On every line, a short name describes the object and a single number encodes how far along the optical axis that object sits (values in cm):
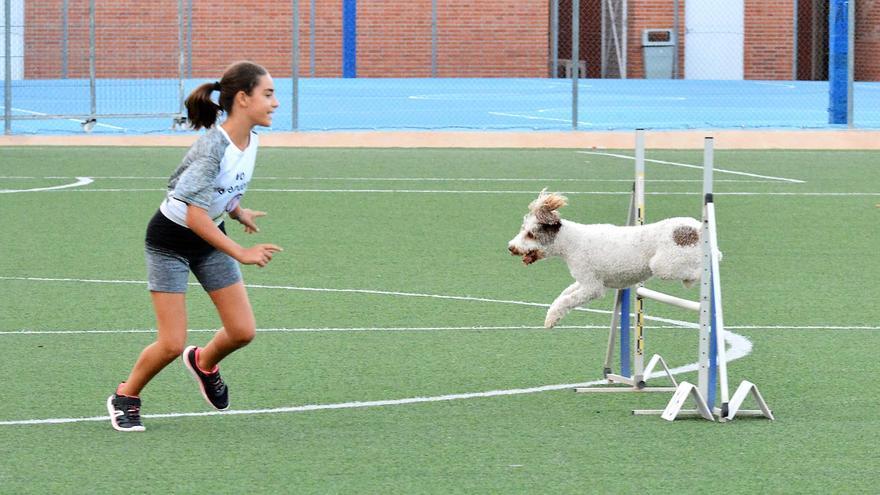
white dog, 1457
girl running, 1306
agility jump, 1367
